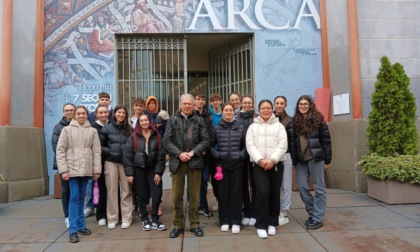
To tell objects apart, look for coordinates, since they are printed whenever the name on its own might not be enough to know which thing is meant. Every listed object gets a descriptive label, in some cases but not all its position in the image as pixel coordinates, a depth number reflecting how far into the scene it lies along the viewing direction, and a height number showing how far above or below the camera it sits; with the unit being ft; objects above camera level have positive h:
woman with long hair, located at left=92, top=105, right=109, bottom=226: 17.33 -2.16
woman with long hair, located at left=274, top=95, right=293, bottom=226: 16.79 -1.80
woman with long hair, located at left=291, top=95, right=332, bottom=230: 15.98 -0.85
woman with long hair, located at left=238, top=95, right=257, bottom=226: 16.63 -2.07
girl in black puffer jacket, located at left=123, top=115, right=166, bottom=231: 16.25 -1.16
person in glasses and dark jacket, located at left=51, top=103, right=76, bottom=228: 16.28 +0.21
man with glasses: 15.25 -0.71
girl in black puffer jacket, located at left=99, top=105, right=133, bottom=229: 16.66 -1.21
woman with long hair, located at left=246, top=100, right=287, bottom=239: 15.10 -1.00
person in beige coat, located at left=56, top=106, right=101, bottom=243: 15.16 -0.87
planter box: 20.18 -3.43
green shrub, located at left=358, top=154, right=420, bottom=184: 19.81 -2.03
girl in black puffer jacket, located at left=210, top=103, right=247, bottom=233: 15.69 -1.09
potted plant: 20.25 -0.08
